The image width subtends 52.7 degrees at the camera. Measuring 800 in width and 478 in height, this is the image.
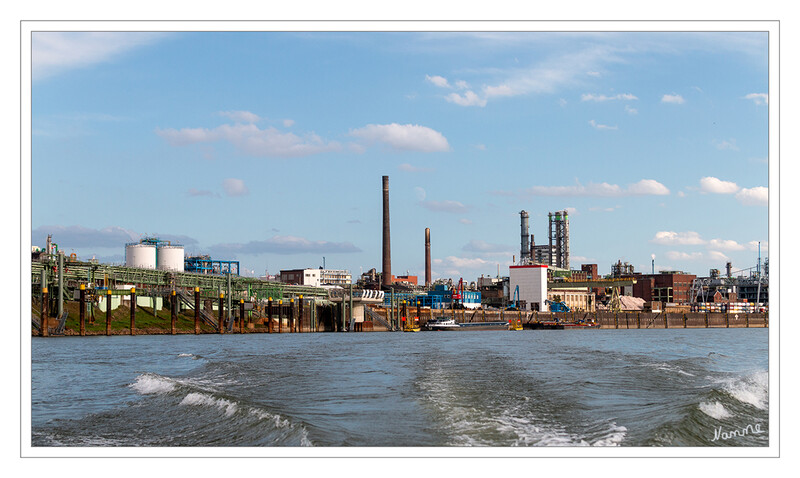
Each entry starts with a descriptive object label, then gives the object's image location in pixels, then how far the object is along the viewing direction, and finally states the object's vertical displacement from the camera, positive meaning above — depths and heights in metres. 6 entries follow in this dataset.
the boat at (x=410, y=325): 149.07 -13.15
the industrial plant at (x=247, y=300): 91.81 -7.21
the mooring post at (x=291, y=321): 129.88 -10.64
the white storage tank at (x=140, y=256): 147.00 -0.32
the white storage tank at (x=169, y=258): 151.00 -0.68
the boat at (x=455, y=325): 154.38 -13.40
